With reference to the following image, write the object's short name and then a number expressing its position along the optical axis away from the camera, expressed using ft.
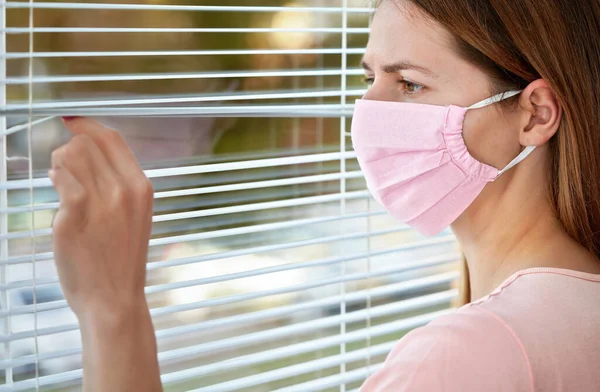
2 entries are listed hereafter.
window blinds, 4.95
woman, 4.11
